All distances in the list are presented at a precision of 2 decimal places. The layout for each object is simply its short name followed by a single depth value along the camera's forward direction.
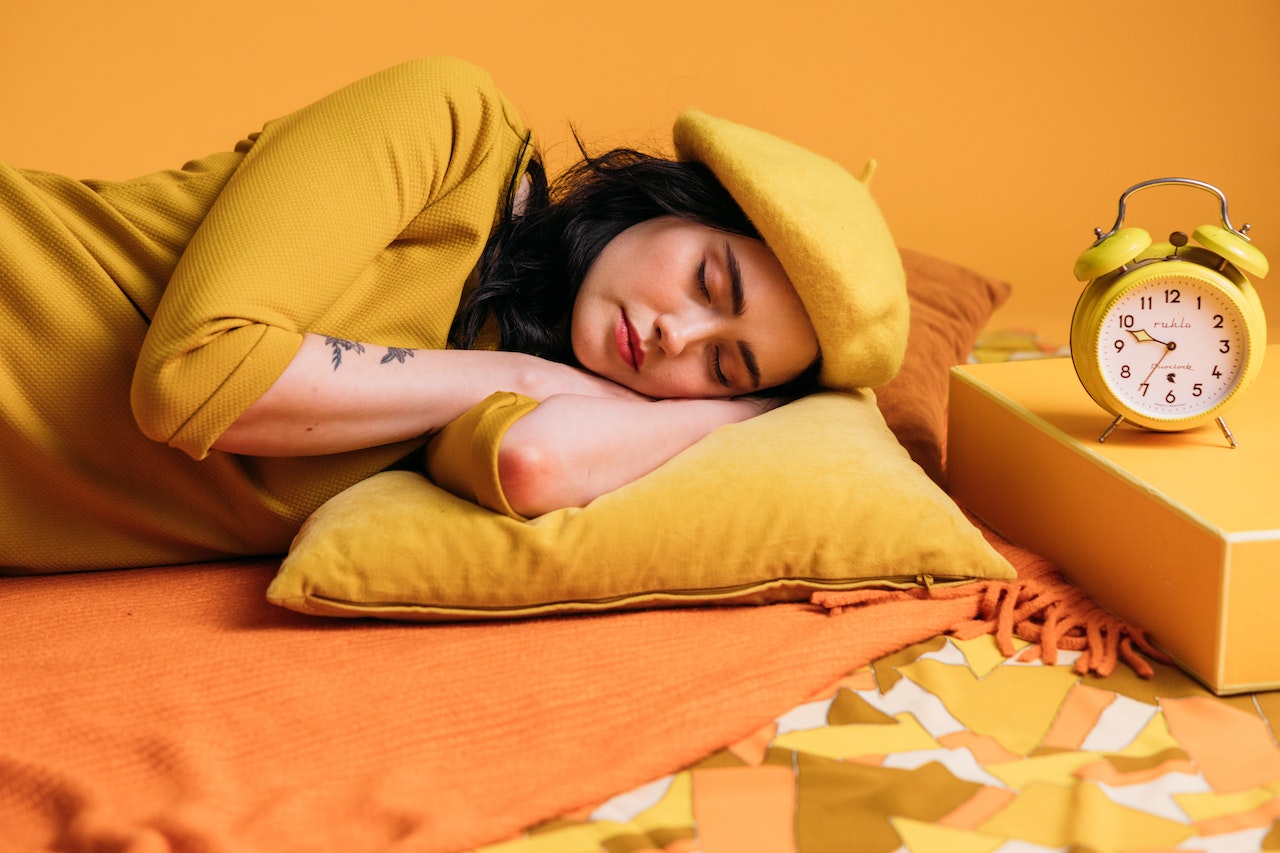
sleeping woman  1.38
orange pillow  1.92
